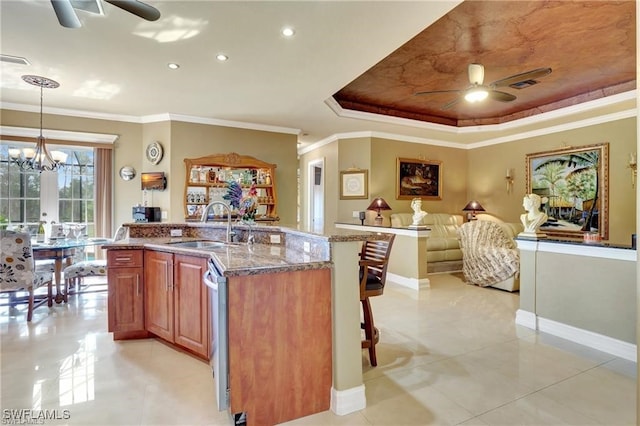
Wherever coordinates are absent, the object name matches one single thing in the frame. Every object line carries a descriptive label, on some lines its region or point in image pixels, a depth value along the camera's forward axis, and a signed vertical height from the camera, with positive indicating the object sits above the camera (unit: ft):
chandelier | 12.48 +2.50
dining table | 11.91 -1.55
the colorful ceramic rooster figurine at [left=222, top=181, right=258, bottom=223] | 9.41 +0.28
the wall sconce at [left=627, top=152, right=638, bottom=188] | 15.70 +2.22
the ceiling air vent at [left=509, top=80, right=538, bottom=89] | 11.12 +4.64
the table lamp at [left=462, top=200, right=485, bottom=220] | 22.26 +0.12
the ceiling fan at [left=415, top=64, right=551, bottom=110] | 10.78 +4.61
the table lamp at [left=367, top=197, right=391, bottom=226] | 19.43 +0.23
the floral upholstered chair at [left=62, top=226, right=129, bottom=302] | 12.69 -2.46
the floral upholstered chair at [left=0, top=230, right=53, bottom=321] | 10.60 -1.91
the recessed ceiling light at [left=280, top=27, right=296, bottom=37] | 8.77 +5.13
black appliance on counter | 16.20 -0.21
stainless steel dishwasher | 5.50 -2.37
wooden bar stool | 7.66 -1.87
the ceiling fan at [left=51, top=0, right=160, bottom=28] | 6.59 +4.43
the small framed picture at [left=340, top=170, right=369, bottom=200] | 20.74 +1.74
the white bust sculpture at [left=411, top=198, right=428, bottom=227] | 16.42 -0.23
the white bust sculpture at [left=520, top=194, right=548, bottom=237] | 10.82 -0.26
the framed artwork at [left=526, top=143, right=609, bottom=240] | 17.03 +1.34
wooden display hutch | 17.19 +1.73
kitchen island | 5.70 -2.33
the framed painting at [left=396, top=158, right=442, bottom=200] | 21.72 +2.21
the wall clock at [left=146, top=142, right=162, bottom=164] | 17.01 +3.21
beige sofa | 18.63 -1.87
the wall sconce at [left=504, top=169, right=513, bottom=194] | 21.50 +2.13
